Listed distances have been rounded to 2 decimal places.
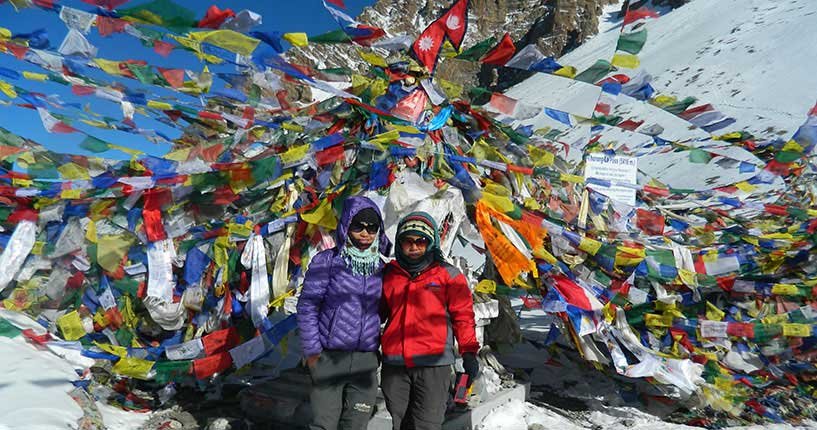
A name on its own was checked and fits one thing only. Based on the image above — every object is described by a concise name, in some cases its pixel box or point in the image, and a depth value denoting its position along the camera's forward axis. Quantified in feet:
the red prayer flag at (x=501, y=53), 12.53
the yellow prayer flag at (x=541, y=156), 16.57
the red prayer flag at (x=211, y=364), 13.26
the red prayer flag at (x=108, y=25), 10.22
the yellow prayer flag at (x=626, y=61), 11.87
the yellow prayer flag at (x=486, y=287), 14.85
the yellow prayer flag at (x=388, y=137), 13.56
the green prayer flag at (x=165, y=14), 9.39
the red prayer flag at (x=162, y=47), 11.03
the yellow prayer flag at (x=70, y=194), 13.29
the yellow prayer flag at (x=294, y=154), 13.65
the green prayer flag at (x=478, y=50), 12.70
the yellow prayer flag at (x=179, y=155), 13.24
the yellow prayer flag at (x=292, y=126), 14.84
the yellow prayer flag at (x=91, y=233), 13.82
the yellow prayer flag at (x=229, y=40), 10.11
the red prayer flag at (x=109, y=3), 9.68
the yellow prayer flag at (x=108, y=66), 11.53
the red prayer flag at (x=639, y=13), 11.37
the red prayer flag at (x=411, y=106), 15.08
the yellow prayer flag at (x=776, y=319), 15.25
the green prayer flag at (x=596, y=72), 12.10
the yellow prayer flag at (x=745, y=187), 18.09
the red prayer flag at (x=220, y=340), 13.64
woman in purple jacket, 10.11
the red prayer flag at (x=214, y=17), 9.99
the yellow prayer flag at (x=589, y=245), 15.14
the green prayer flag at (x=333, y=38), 11.12
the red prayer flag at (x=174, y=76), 12.44
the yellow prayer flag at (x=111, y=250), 13.75
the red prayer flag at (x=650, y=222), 20.86
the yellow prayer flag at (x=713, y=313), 16.55
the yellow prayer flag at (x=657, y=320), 16.11
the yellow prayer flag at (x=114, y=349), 12.47
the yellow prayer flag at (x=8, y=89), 12.03
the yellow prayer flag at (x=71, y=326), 13.48
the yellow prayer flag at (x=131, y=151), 13.45
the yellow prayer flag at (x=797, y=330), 14.74
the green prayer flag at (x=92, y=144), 12.78
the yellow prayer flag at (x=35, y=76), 11.73
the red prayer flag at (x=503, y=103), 14.58
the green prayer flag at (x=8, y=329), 12.96
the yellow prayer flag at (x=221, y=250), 14.49
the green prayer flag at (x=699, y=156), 15.09
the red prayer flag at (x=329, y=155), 14.44
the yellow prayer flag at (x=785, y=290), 15.76
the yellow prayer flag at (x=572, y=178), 15.51
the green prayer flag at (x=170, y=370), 13.05
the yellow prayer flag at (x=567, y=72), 12.26
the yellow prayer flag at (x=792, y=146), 15.01
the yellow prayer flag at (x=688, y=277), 15.76
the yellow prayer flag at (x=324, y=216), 14.30
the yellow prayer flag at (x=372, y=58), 13.30
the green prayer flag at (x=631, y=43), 11.93
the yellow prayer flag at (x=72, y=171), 13.91
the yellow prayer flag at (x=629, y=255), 15.39
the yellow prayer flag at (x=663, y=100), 13.99
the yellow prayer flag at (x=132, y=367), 12.72
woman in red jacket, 10.24
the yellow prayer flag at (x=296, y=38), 10.84
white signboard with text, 23.16
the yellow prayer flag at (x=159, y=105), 12.35
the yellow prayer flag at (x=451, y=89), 15.42
